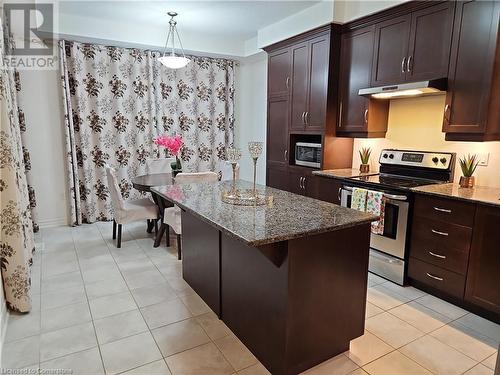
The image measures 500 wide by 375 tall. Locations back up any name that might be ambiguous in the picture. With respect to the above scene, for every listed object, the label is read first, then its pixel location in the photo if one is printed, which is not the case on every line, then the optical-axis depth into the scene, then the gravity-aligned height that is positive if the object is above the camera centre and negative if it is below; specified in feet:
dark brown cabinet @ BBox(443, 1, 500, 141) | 8.11 +1.69
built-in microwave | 12.81 -0.62
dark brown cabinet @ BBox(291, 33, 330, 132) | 12.11 +2.06
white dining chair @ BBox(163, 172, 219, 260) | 11.08 -2.60
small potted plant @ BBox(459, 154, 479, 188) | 9.30 -0.78
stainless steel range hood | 9.07 +1.45
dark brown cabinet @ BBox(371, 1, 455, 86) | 9.11 +2.76
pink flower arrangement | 12.42 -0.28
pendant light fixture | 12.61 +2.93
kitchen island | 5.63 -2.54
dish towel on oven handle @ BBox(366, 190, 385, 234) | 9.84 -1.95
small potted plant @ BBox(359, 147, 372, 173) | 12.46 -0.76
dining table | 12.07 -1.84
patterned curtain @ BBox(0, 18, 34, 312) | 7.59 -2.10
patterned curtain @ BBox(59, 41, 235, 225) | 14.51 +1.13
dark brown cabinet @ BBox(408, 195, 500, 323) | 7.72 -2.77
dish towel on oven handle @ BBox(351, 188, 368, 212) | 10.27 -1.82
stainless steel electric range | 9.55 -1.51
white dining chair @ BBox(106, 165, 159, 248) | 11.98 -2.77
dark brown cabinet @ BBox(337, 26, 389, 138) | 11.25 +1.67
